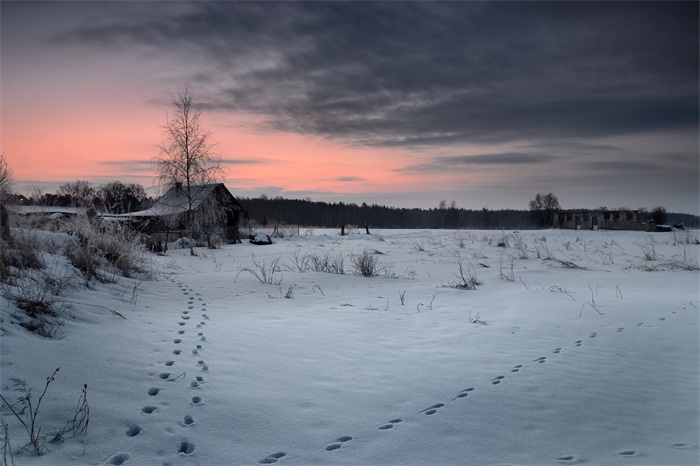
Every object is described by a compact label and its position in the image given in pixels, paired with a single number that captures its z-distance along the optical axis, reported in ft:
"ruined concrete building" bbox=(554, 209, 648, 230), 163.12
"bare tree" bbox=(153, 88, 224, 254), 77.51
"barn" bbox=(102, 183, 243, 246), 79.61
